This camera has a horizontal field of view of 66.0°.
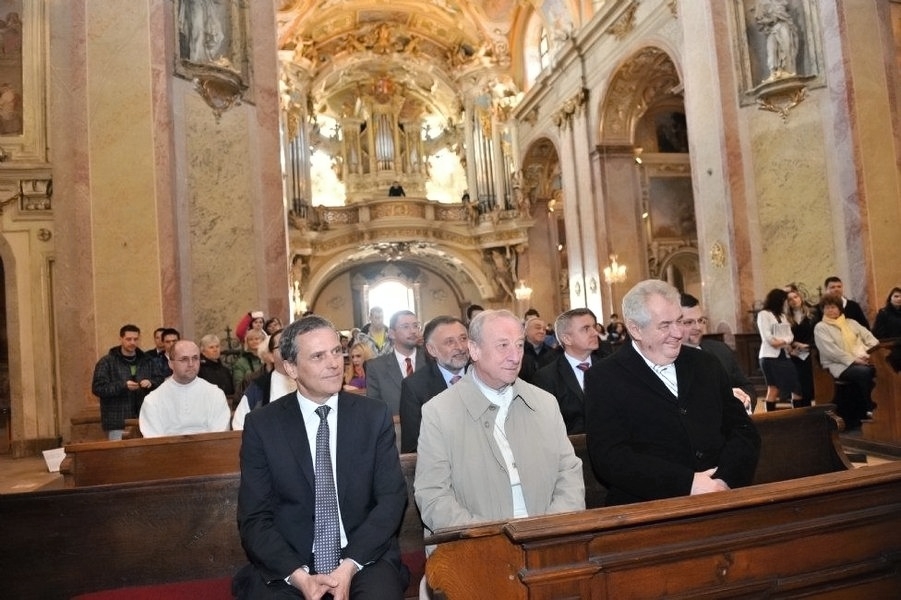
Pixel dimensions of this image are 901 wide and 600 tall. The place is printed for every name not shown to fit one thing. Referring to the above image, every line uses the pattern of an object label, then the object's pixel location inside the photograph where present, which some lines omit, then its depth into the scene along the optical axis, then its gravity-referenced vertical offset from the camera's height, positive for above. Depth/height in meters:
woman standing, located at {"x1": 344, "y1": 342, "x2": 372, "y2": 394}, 6.90 -0.13
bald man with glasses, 4.75 -0.26
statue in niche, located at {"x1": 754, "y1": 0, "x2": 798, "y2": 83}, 10.71 +4.41
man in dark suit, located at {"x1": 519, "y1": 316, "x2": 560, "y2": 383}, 6.93 -0.04
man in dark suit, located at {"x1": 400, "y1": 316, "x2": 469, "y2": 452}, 3.97 -0.15
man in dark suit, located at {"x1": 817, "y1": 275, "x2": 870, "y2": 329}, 8.44 +0.15
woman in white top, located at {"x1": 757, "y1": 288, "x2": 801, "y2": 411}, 8.37 -0.33
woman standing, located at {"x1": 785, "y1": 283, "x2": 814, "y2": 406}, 8.45 -0.21
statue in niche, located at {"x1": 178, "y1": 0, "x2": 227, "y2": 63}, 8.98 +4.39
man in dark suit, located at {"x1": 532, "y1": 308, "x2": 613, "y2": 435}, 4.22 -0.18
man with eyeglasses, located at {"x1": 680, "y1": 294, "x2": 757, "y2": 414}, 4.43 -0.13
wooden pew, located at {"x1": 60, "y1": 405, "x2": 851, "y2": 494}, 3.92 -0.58
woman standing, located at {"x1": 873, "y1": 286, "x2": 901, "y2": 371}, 8.12 -0.03
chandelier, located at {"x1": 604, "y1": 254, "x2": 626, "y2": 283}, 15.62 +1.42
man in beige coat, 2.71 -0.41
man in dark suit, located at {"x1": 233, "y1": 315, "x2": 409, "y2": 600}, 2.54 -0.51
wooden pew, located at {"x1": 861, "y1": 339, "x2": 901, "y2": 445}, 6.61 -0.79
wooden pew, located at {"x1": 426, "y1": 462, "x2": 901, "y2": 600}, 1.99 -0.65
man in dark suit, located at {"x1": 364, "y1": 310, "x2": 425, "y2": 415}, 5.16 -0.10
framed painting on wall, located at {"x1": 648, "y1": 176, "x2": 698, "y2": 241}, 18.91 +3.38
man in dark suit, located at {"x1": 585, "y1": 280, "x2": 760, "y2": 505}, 2.87 -0.33
